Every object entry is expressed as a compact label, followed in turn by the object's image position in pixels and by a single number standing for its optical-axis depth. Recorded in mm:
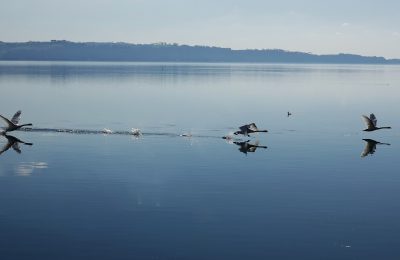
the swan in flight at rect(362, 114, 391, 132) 65975
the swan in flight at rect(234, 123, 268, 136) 64350
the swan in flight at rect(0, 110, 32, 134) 63212
